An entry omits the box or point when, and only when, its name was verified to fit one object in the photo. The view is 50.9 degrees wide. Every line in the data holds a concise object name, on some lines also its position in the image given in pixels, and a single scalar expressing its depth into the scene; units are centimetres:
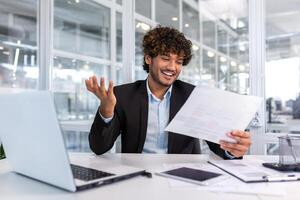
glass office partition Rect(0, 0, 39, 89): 296
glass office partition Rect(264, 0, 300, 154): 223
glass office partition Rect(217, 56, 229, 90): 242
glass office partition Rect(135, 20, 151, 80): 262
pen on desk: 94
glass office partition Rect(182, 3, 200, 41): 272
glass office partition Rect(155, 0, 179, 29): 273
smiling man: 148
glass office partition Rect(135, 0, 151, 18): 266
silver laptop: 74
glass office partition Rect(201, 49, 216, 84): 252
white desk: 80
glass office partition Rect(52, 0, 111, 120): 291
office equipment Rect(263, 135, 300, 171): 111
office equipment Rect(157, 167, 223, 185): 93
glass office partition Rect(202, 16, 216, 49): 262
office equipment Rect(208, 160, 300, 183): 95
